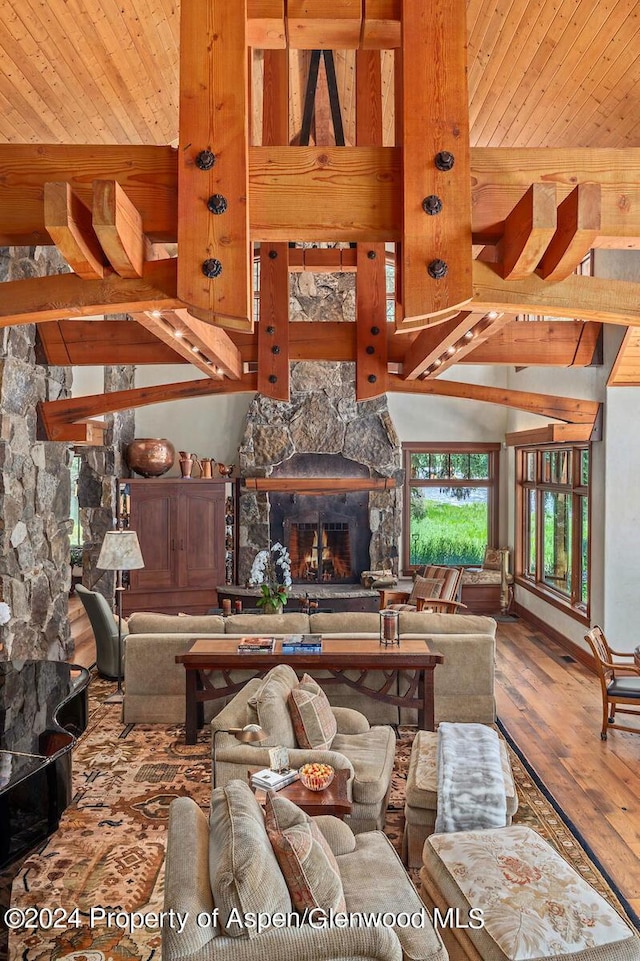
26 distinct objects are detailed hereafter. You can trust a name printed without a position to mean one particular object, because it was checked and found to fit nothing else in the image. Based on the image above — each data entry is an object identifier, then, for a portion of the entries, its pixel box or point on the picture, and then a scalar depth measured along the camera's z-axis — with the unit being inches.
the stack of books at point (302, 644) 194.9
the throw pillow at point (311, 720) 150.5
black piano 102.3
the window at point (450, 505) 401.1
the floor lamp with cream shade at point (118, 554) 234.2
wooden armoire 351.6
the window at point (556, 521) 293.1
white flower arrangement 367.9
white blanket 124.9
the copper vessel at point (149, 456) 358.6
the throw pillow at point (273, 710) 145.4
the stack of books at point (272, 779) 125.9
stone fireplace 372.8
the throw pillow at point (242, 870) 79.5
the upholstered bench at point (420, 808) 131.0
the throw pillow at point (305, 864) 84.5
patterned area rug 112.3
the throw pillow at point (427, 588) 324.5
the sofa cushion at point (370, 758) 138.6
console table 189.8
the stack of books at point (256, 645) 193.8
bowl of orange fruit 127.1
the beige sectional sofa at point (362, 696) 207.2
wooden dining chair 192.2
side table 120.5
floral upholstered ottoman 86.9
